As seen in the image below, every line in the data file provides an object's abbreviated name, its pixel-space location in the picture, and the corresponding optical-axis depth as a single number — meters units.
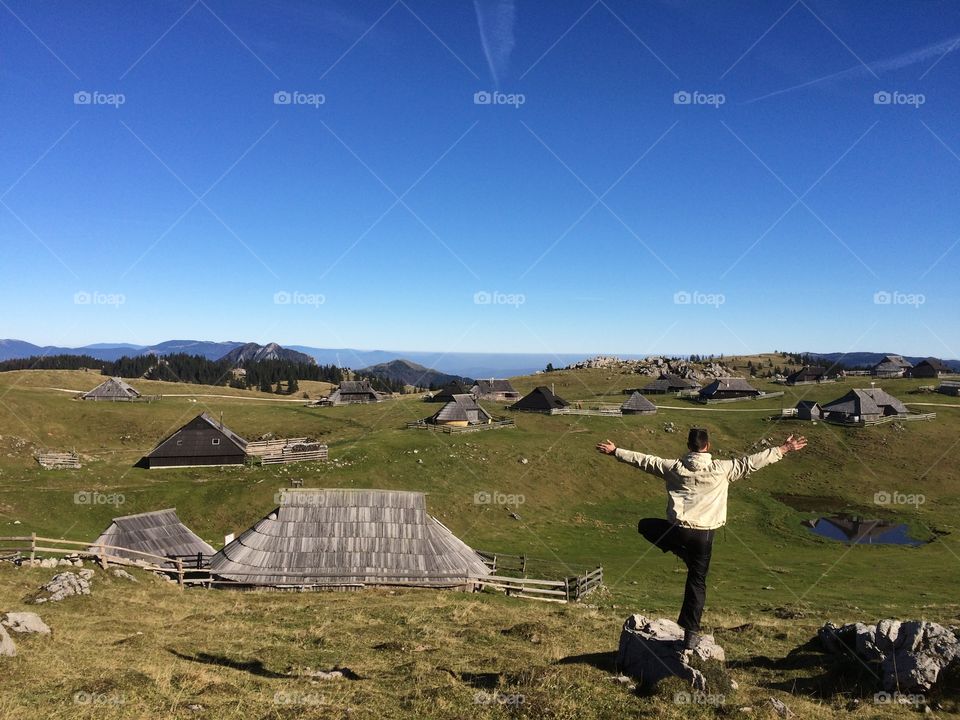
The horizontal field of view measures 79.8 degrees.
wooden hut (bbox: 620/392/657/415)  86.44
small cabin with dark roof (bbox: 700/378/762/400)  104.94
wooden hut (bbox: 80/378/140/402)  83.12
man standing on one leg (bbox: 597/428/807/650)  8.49
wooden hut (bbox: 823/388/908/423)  74.93
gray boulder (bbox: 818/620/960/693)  9.91
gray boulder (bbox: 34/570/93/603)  19.46
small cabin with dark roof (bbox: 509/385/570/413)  87.56
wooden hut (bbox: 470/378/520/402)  112.56
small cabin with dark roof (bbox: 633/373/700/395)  118.75
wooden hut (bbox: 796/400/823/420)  78.38
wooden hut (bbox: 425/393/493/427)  73.56
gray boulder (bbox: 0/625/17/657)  12.43
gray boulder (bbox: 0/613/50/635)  14.31
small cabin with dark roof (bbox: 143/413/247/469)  51.81
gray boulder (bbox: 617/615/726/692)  9.91
